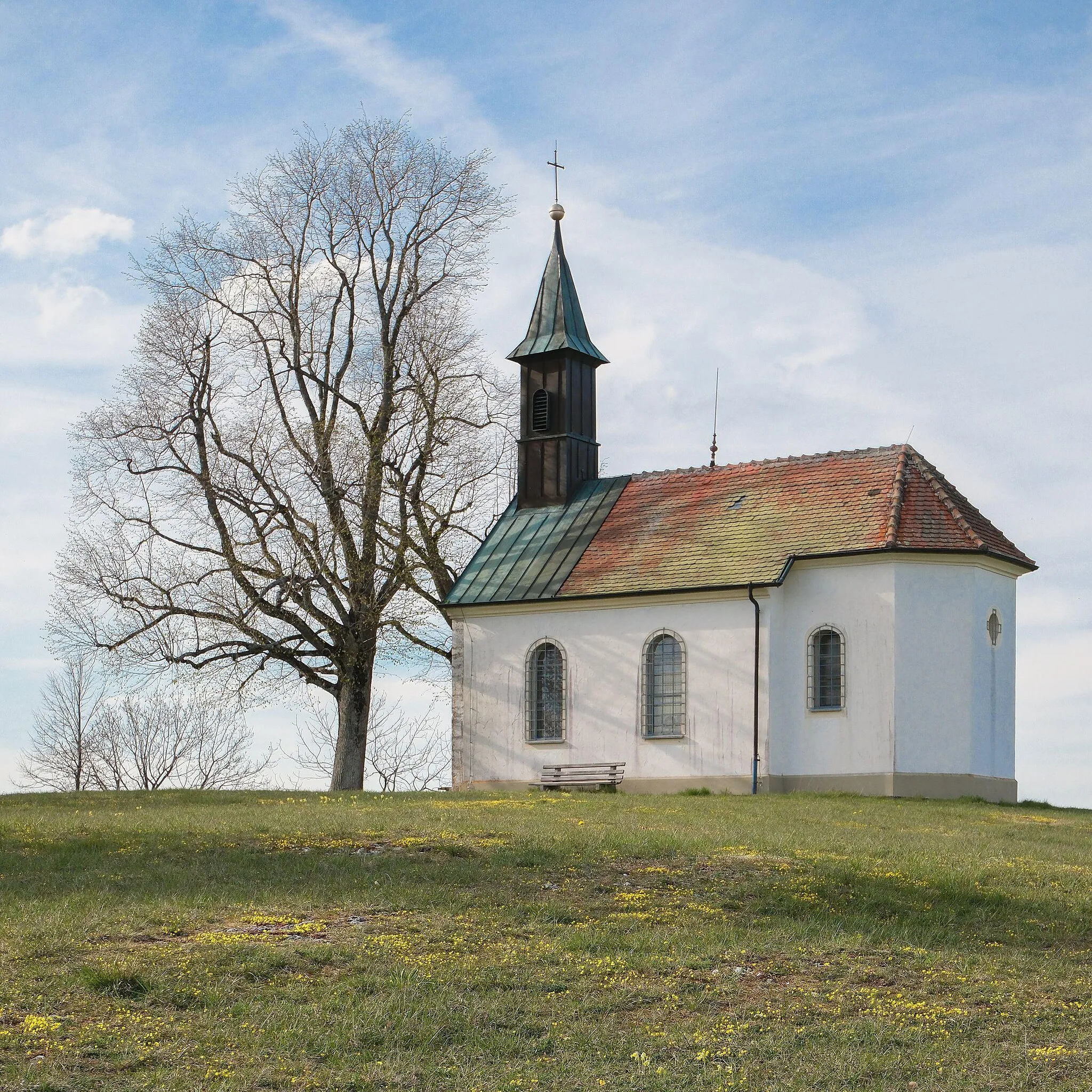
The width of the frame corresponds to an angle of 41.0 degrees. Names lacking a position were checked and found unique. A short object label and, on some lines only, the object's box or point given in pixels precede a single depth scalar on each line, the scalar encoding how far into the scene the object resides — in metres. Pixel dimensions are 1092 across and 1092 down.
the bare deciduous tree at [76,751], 43.00
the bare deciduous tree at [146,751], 43.31
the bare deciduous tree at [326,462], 33.16
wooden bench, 29.52
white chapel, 27.84
